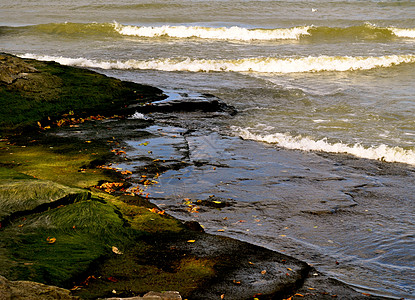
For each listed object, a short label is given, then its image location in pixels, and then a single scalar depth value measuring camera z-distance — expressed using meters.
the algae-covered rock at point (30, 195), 9.79
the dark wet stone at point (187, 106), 22.78
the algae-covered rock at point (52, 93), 19.98
